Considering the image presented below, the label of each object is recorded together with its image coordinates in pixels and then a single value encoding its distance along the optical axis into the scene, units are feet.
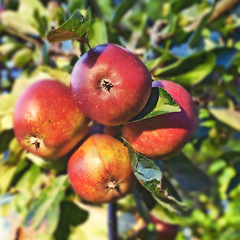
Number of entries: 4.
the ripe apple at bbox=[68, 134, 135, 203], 2.11
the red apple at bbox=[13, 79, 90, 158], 2.09
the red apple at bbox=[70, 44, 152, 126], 1.79
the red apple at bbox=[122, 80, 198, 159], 2.02
